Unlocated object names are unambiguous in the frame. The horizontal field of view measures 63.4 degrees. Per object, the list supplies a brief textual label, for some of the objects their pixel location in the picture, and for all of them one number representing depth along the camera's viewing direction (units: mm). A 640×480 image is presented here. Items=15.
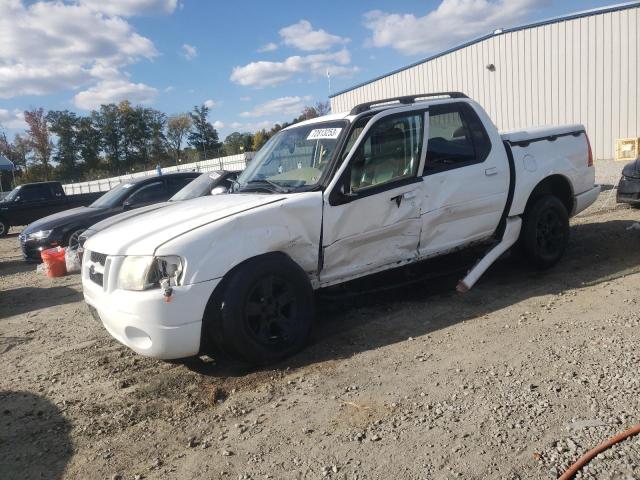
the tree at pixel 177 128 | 81375
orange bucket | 8625
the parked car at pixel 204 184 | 8625
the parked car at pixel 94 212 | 9992
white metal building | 16312
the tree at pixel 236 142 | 65625
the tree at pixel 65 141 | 68900
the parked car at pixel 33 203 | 17250
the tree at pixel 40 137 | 64250
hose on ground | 2365
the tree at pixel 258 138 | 65694
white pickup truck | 3617
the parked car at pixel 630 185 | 8125
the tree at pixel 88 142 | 71938
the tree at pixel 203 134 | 79488
